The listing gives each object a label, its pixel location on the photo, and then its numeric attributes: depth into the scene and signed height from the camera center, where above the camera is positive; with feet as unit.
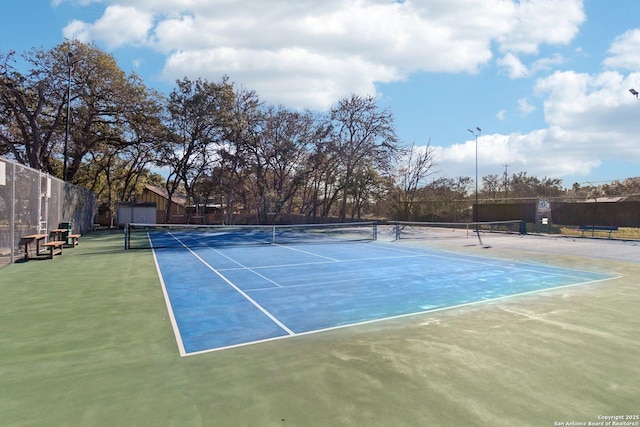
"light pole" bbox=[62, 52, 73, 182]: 72.13 +23.00
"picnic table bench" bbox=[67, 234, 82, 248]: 51.18 -3.93
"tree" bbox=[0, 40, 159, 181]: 77.20 +23.30
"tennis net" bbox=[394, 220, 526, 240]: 77.82 -3.60
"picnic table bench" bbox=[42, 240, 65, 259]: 39.82 -4.22
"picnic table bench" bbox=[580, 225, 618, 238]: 74.16 -2.26
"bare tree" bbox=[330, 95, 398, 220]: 120.78 +24.47
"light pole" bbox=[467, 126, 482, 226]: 111.86 +0.49
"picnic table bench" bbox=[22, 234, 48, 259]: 38.28 -3.02
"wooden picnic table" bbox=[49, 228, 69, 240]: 48.14 -2.88
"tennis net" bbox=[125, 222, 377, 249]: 61.31 -4.48
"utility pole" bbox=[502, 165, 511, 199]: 159.74 +14.23
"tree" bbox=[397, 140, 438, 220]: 138.62 +13.48
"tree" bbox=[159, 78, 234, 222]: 106.22 +26.19
